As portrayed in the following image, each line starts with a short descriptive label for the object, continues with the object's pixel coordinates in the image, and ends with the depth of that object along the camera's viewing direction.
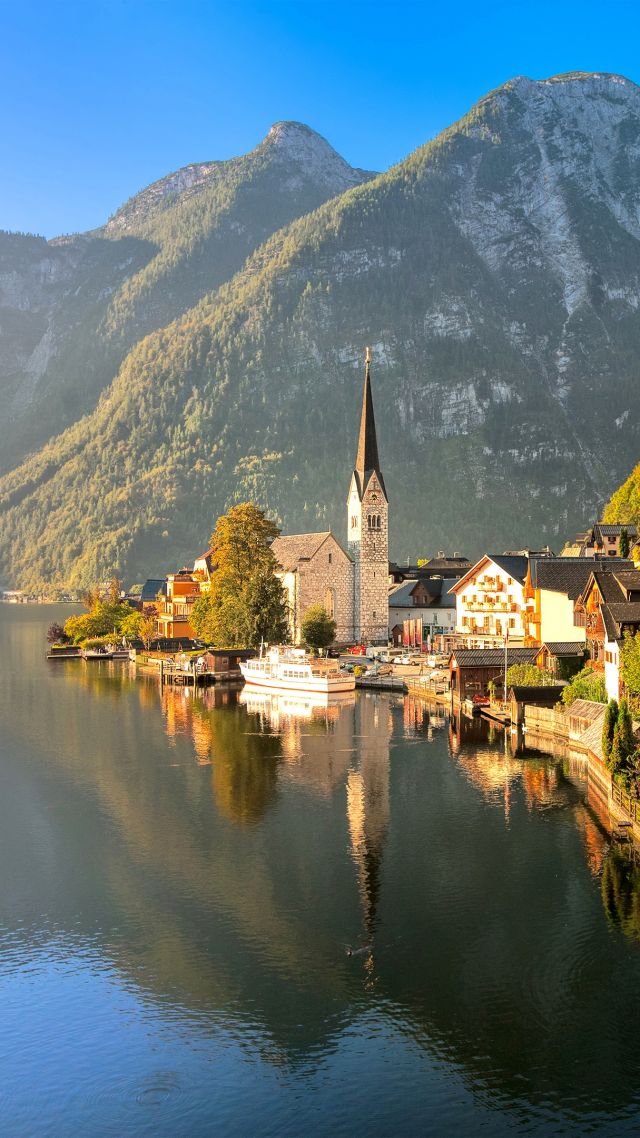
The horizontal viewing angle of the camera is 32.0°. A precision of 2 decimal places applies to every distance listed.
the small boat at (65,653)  141.00
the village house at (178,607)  148.12
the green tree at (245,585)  114.06
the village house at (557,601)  80.44
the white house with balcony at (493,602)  106.00
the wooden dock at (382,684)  98.69
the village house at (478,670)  84.81
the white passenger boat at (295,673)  96.12
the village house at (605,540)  116.80
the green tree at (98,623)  155.15
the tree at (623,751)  48.44
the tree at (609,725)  50.72
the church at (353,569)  127.19
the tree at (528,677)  76.19
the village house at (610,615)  58.59
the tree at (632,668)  51.94
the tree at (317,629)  118.75
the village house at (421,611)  128.62
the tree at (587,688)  64.50
